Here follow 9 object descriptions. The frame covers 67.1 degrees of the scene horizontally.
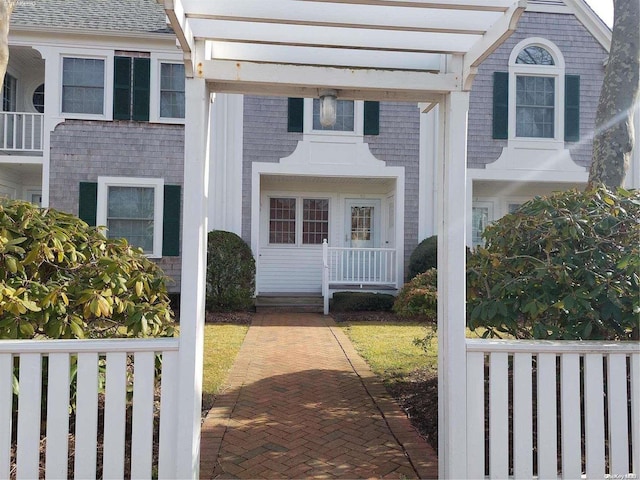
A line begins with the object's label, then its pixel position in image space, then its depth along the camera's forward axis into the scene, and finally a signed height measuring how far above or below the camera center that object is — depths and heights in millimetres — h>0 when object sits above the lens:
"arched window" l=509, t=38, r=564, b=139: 12219 +3996
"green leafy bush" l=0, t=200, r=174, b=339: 3115 -308
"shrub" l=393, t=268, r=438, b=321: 7064 -847
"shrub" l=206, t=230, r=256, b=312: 10617 -753
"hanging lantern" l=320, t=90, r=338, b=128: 3191 +934
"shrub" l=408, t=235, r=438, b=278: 11398 -320
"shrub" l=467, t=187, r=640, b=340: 3320 -191
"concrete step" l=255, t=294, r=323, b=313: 11500 -1483
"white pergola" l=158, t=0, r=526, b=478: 2762 +1063
